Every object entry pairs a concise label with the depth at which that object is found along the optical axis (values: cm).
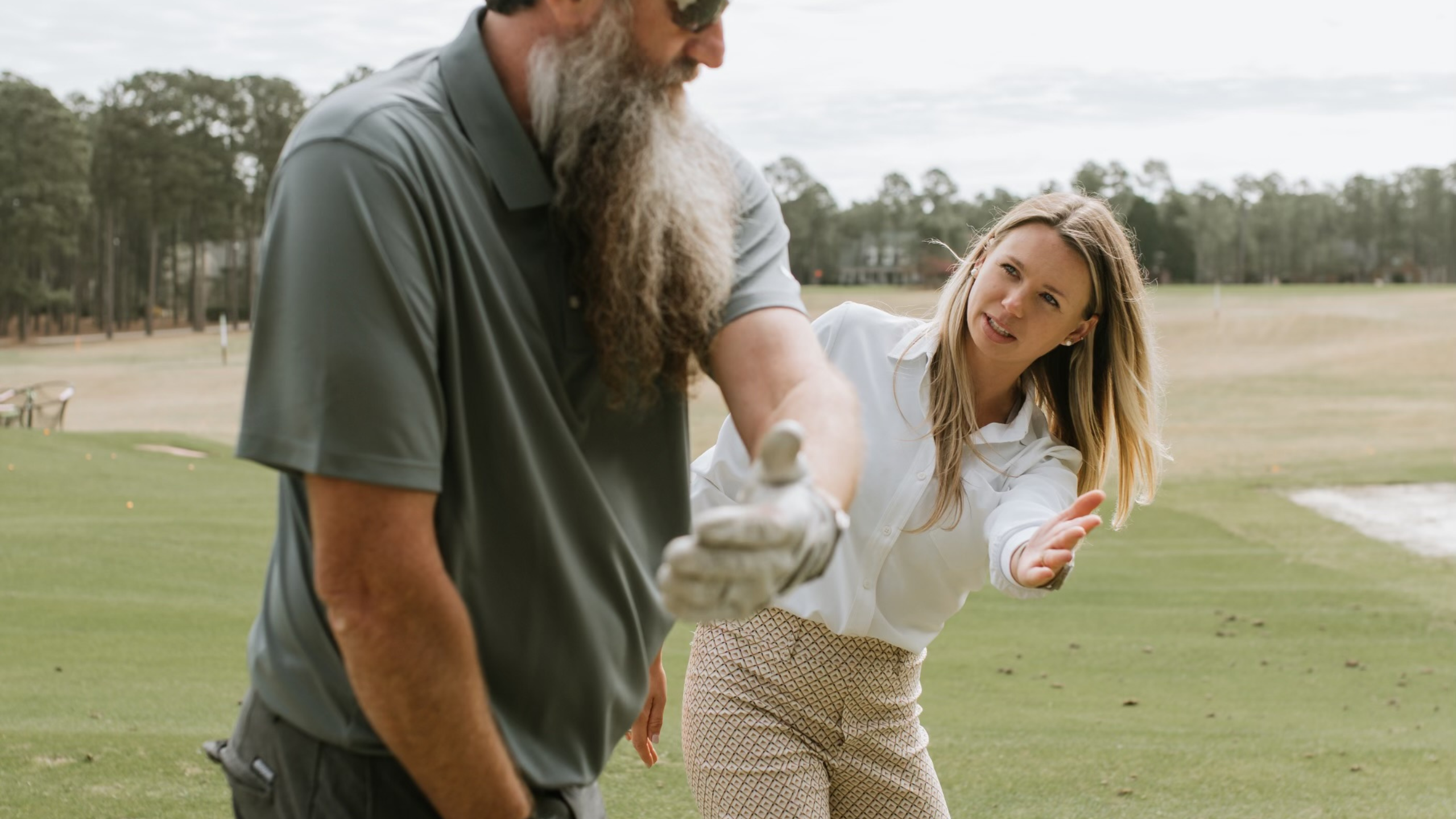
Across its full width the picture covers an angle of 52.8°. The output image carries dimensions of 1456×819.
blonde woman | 275
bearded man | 135
